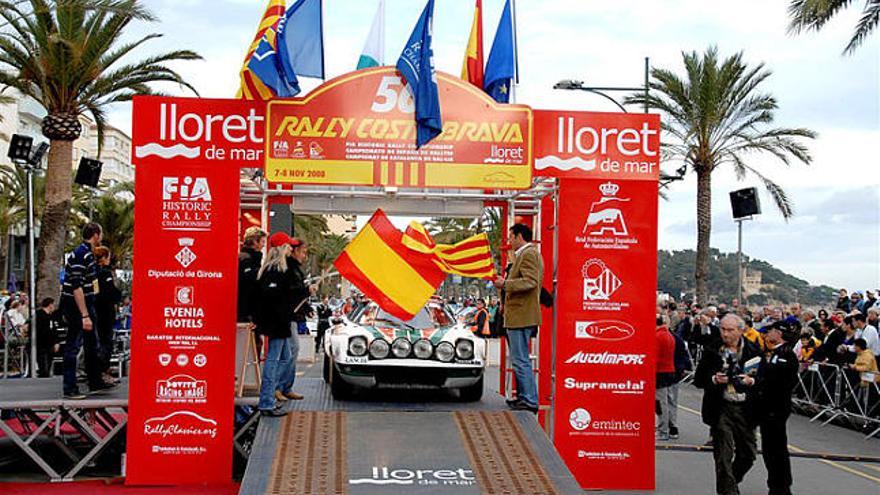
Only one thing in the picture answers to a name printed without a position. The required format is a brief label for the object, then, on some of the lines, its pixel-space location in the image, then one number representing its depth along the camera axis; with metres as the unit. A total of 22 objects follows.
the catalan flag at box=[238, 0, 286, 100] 9.67
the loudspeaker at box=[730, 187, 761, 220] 23.77
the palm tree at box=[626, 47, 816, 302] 27.89
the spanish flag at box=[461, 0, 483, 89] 11.84
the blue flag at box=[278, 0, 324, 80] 10.38
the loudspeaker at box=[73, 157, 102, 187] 23.64
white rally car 10.28
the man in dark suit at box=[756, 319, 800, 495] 9.26
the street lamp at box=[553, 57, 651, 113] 25.81
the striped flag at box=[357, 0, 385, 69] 12.21
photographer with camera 9.16
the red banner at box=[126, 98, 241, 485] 9.48
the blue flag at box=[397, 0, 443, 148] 9.45
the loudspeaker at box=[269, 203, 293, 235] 13.46
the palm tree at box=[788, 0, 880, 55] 17.98
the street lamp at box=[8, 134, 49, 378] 18.86
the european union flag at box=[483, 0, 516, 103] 11.40
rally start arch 9.52
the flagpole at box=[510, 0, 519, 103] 11.59
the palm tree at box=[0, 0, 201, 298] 21.53
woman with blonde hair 9.65
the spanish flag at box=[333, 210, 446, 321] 11.00
